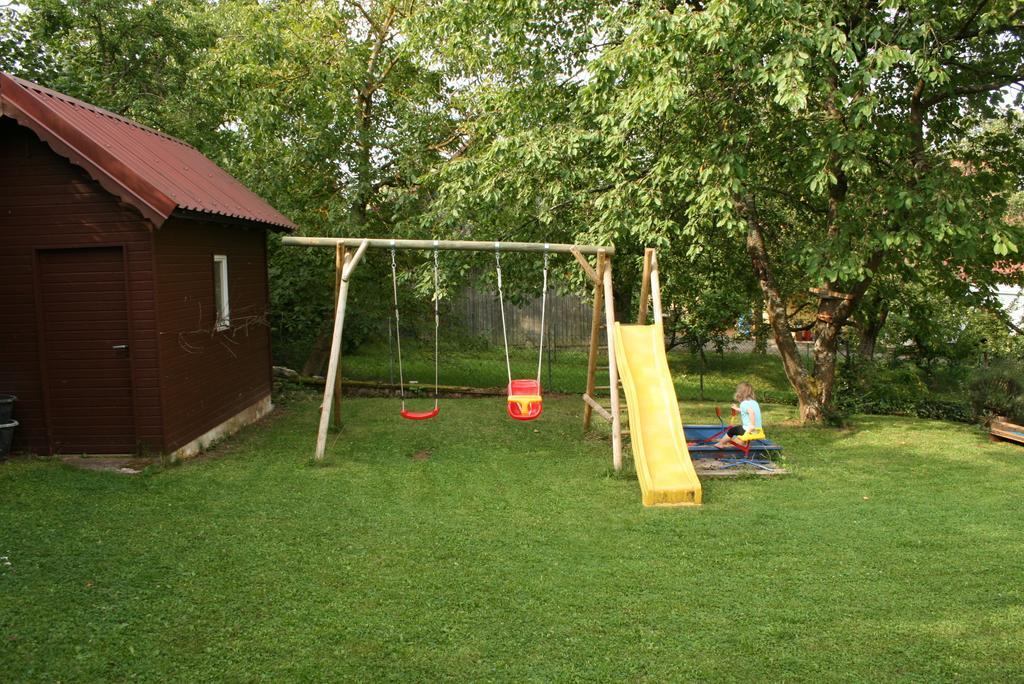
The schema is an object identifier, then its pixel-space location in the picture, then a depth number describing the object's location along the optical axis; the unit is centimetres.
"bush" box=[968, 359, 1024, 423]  1275
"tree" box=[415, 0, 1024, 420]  980
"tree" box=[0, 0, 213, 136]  1630
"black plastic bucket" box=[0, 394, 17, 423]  920
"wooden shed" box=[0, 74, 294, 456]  887
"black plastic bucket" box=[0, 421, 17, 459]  922
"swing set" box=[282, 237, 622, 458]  980
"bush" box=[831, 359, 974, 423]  1488
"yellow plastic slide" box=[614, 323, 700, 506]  841
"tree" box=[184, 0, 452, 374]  1534
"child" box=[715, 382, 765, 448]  988
